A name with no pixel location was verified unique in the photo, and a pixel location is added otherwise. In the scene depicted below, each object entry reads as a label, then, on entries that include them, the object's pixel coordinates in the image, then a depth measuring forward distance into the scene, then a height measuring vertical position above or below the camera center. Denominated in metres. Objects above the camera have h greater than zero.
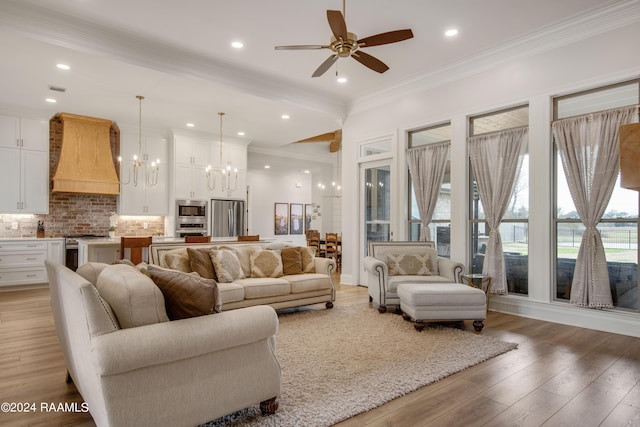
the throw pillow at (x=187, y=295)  1.95 -0.40
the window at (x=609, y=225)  3.86 -0.06
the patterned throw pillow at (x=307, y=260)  5.01 -0.54
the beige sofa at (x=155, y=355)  1.66 -0.66
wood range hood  6.70 +1.16
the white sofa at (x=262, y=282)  4.08 -0.73
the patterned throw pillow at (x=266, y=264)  4.60 -0.55
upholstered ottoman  3.83 -0.89
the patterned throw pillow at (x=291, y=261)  4.86 -0.54
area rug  2.22 -1.14
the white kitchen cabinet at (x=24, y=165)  6.41 +0.98
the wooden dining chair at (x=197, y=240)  5.07 -0.27
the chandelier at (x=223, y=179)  8.30 +0.94
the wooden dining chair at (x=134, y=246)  5.02 -0.35
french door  6.31 +0.32
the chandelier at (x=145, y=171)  7.49 +1.03
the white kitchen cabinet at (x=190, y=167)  7.83 +1.17
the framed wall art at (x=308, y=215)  12.22 +0.18
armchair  4.56 -0.62
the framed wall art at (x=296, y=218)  11.78 +0.08
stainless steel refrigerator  8.29 +0.06
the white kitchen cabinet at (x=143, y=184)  7.45 +0.77
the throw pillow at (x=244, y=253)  4.62 -0.42
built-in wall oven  7.84 +0.06
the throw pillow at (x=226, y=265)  4.23 -0.52
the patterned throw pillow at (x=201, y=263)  4.14 -0.48
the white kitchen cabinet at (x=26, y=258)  6.07 -0.64
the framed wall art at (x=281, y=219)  11.34 +0.05
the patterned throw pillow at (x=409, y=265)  4.84 -0.59
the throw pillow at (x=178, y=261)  4.07 -0.46
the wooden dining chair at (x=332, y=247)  8.88 -0.66
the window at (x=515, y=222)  4.64 -0.02
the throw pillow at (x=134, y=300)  1.83 -0.40
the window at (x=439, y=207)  5.50 +0.20
